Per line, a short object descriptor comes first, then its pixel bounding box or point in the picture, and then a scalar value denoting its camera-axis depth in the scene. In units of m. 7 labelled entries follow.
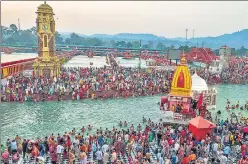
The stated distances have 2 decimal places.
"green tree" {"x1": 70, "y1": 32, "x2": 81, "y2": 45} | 165.31
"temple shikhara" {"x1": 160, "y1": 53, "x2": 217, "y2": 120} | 18.05
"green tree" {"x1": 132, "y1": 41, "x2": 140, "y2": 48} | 164.25
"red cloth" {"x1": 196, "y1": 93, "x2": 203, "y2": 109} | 18.55
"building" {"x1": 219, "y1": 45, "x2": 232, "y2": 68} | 48.69
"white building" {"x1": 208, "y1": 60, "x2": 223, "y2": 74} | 44.75
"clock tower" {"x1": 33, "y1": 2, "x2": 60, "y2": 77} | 31.44
